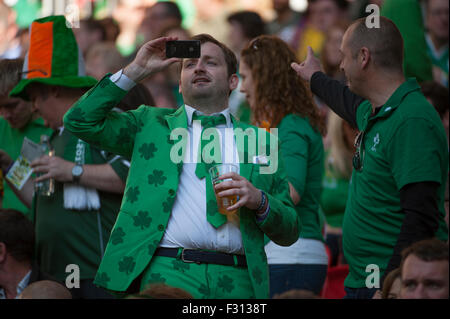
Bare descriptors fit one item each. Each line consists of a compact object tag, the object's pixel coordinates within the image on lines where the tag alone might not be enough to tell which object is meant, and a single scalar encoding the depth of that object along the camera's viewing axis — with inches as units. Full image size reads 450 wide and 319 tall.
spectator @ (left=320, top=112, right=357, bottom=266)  534.0
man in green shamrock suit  325.1
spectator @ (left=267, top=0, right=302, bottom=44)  805.2
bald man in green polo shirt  333.4
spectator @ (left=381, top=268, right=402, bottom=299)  309.9
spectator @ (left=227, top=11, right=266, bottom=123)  679.1
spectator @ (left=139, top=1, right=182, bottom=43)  772.6
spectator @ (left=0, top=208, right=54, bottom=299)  416.5
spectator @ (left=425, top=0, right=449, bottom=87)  601.0
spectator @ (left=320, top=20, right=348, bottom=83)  640.4
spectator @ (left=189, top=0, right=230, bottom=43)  900.0
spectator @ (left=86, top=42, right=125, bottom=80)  579.5
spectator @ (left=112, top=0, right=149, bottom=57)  987.9
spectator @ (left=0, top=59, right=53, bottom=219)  484.7
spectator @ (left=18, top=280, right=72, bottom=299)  360.5
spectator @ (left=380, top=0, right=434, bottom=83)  506.9
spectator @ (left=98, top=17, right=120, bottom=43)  794.8
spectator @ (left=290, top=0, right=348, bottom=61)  754.2
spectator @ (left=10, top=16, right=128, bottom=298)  428.1
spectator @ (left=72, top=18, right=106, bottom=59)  787.4
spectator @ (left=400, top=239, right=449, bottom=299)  298.4
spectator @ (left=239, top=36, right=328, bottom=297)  418.6
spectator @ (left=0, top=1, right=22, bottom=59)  828.0
